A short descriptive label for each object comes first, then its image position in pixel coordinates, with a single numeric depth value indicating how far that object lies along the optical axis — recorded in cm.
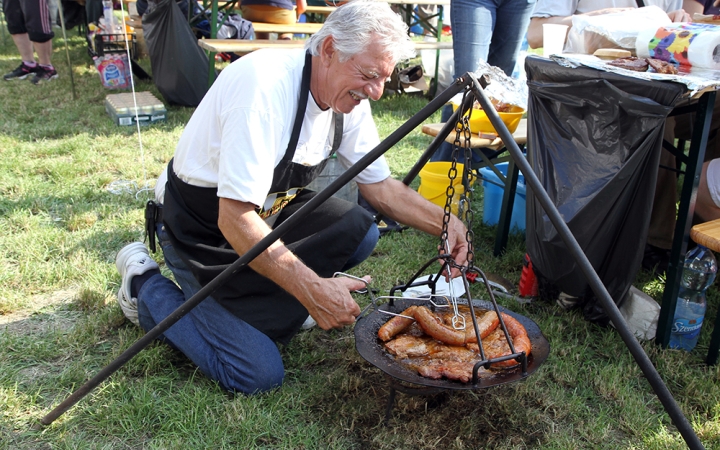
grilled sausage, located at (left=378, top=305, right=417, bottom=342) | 225
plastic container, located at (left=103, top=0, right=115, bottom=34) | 809
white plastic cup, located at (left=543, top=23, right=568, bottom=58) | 342
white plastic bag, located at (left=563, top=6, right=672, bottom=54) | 308
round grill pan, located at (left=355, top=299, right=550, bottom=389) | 198
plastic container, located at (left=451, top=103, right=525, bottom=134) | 387
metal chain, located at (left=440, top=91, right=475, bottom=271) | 196
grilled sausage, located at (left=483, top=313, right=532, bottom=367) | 213
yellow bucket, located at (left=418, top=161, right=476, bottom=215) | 400
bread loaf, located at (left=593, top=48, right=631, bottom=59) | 301
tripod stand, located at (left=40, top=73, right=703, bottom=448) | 177
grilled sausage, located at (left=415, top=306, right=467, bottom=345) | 218
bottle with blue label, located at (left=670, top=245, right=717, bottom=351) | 284
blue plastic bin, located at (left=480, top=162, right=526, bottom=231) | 397
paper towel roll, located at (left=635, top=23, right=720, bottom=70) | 267
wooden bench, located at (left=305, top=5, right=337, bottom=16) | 806
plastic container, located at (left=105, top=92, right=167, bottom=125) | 610
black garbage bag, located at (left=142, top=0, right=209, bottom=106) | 630
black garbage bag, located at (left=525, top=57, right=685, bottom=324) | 258
